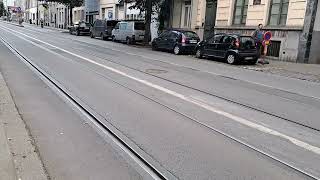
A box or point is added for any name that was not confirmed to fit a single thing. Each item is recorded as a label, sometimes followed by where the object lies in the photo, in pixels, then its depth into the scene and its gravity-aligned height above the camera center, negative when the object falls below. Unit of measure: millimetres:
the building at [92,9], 56638 -49
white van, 32938 -1696
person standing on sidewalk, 22203 -1096
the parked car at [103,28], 38288 -1827
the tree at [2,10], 151125 -2223
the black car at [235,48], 19172 -1560
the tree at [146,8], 31344 +237
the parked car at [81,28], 46188 -2271
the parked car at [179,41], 24250 -1684
